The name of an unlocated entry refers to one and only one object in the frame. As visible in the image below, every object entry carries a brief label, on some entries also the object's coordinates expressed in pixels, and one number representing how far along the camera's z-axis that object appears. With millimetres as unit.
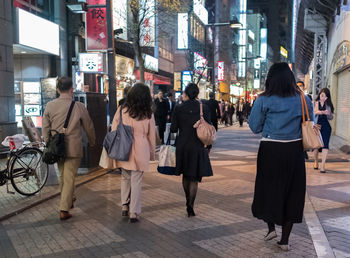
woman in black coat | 4941
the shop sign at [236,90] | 60106
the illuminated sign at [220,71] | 43688
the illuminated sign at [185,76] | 28672
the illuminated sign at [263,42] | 93375
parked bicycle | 5863
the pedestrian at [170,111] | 14216
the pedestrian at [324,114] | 8211
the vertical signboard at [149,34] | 19581
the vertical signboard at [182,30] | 33250
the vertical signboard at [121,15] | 19531
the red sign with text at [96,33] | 9688
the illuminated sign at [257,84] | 80562
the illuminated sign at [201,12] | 38875
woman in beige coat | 4789
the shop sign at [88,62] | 14031
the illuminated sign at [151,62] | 26016
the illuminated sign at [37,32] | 13086
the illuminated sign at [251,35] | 76250
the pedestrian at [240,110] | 26906
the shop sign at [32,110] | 15727
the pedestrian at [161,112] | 13055
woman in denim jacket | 3789
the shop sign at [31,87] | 15656
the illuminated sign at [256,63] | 78000
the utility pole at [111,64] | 8672
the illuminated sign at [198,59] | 33628
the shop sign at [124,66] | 23041
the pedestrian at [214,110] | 11272
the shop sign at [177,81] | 36750
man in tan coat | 4941
